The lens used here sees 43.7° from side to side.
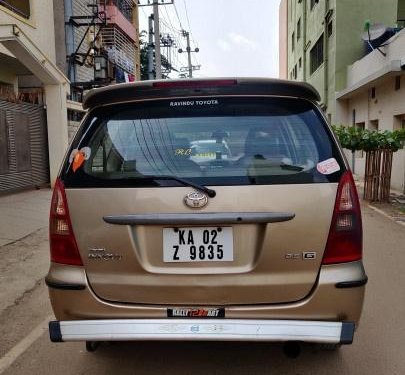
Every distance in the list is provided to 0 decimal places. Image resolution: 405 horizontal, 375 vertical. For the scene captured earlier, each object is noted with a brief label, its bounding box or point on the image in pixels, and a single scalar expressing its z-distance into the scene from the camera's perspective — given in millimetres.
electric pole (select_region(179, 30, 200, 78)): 43856
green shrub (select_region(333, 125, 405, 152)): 10961
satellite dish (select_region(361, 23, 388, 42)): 16062
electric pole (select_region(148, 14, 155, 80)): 27353
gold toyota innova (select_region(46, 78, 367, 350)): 2650
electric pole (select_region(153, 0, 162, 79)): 21553
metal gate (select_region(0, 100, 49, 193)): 12094
